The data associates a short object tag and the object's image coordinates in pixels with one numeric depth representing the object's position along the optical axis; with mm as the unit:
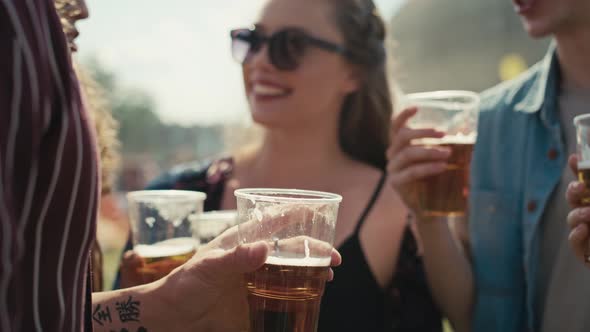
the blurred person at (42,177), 754
